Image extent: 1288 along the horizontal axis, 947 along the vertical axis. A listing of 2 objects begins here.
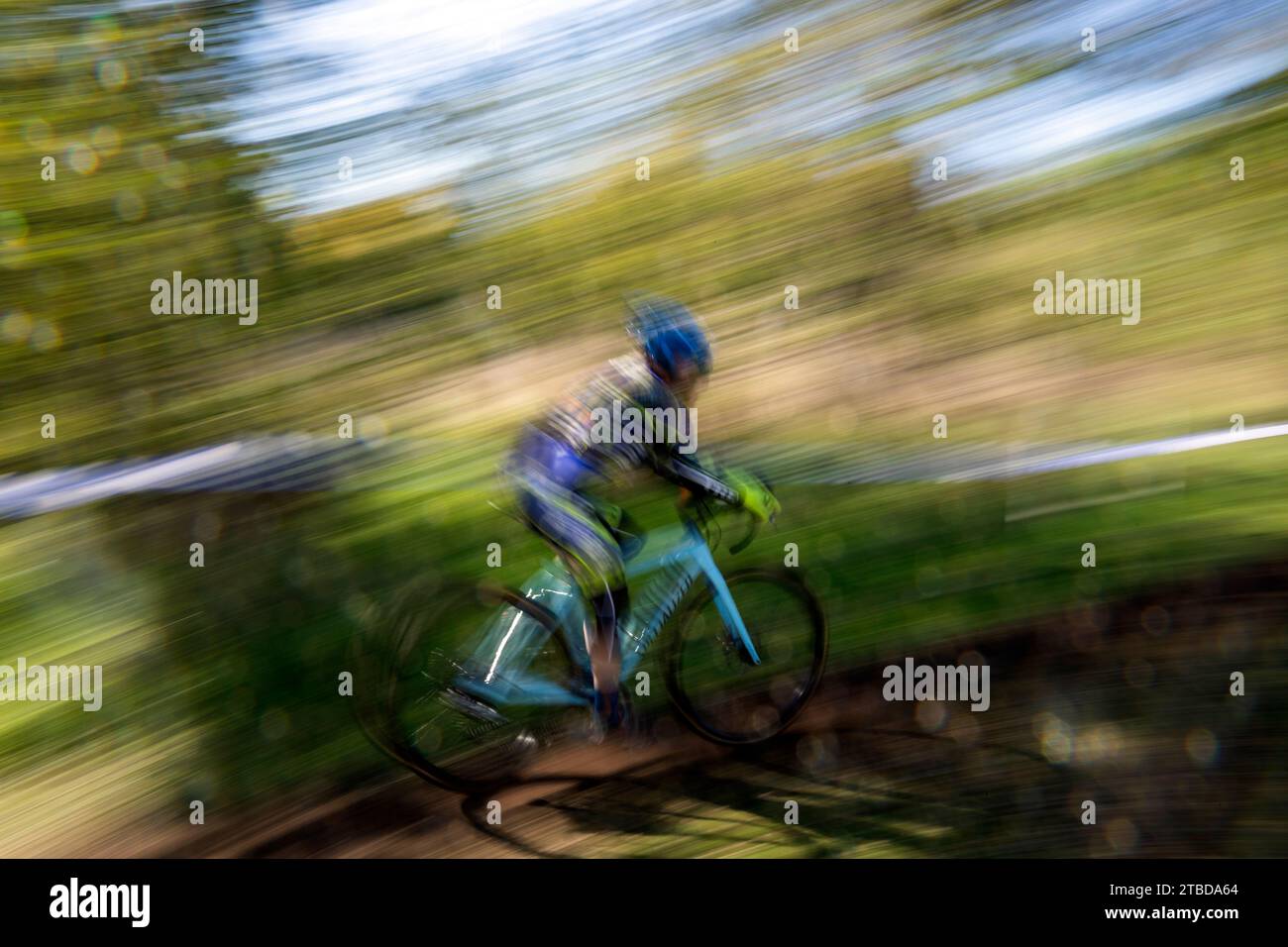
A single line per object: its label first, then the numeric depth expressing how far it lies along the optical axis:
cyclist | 3.37
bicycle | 3.51
